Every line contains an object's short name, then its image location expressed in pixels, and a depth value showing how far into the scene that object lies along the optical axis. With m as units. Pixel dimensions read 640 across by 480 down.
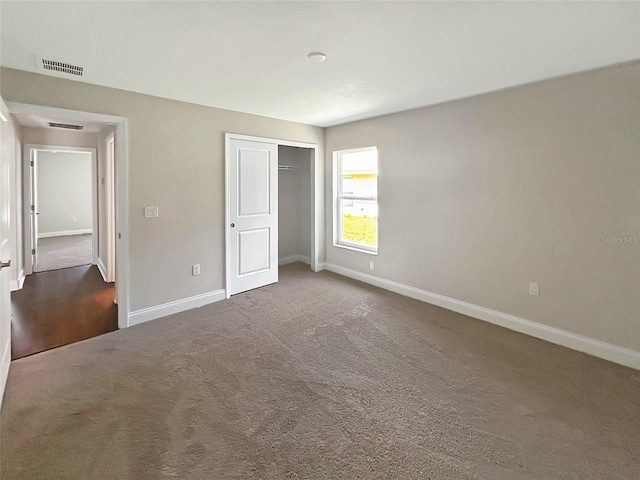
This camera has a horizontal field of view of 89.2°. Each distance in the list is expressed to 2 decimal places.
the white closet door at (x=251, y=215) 4.43
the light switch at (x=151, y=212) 3.61
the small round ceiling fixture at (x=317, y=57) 2.49
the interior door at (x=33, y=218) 5.71
